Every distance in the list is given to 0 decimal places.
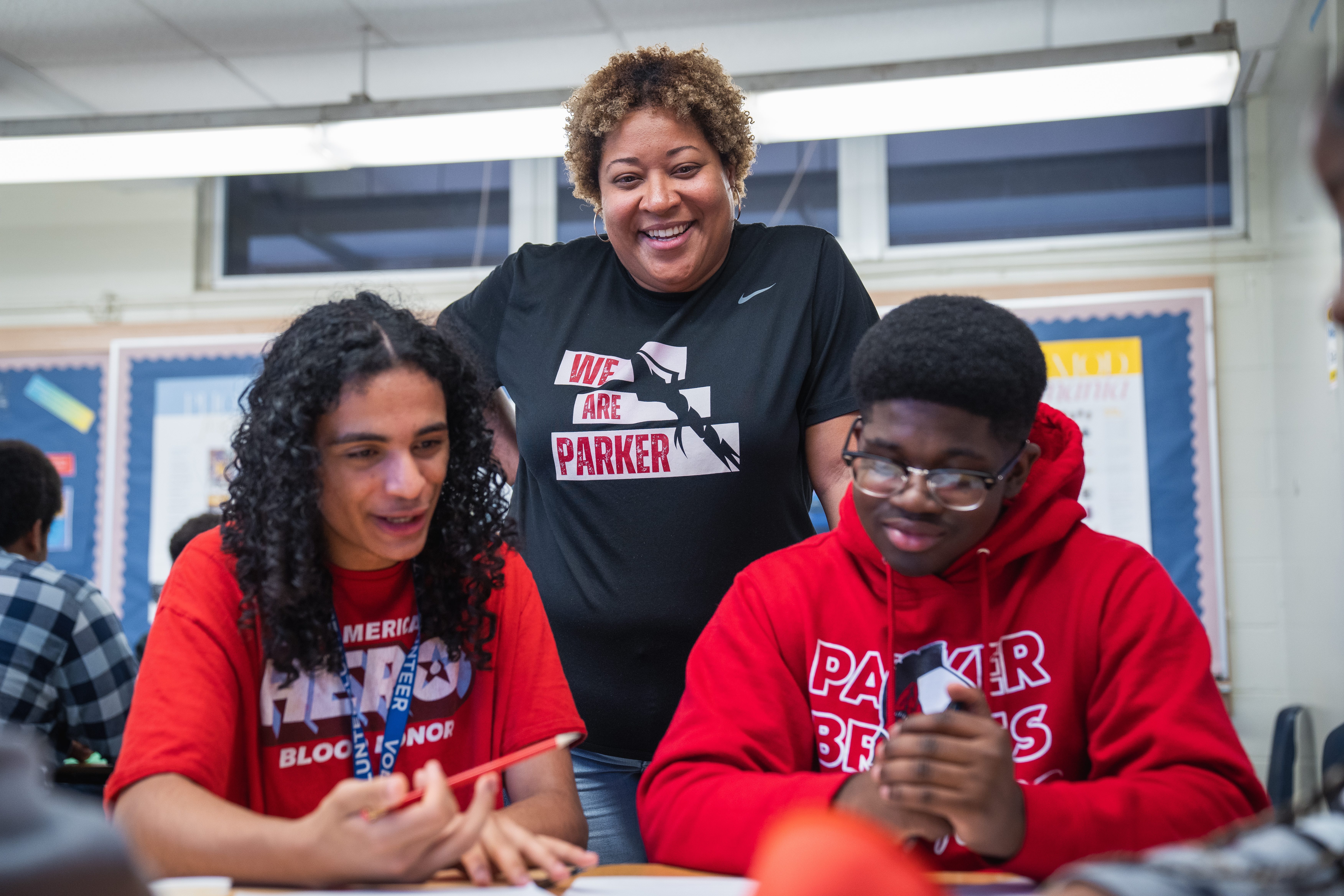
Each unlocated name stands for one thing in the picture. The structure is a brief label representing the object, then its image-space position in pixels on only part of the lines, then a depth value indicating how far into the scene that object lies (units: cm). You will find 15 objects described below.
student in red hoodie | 98
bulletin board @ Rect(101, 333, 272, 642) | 428
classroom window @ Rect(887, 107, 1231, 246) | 382
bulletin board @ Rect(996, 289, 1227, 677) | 362
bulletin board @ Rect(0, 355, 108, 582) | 432
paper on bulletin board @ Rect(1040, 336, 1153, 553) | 368
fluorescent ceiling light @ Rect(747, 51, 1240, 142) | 297
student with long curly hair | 115
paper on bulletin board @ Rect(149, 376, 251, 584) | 429
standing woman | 156
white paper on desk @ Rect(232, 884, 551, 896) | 88
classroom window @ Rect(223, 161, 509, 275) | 432
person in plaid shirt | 213
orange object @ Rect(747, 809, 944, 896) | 46
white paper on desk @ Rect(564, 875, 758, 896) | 89
